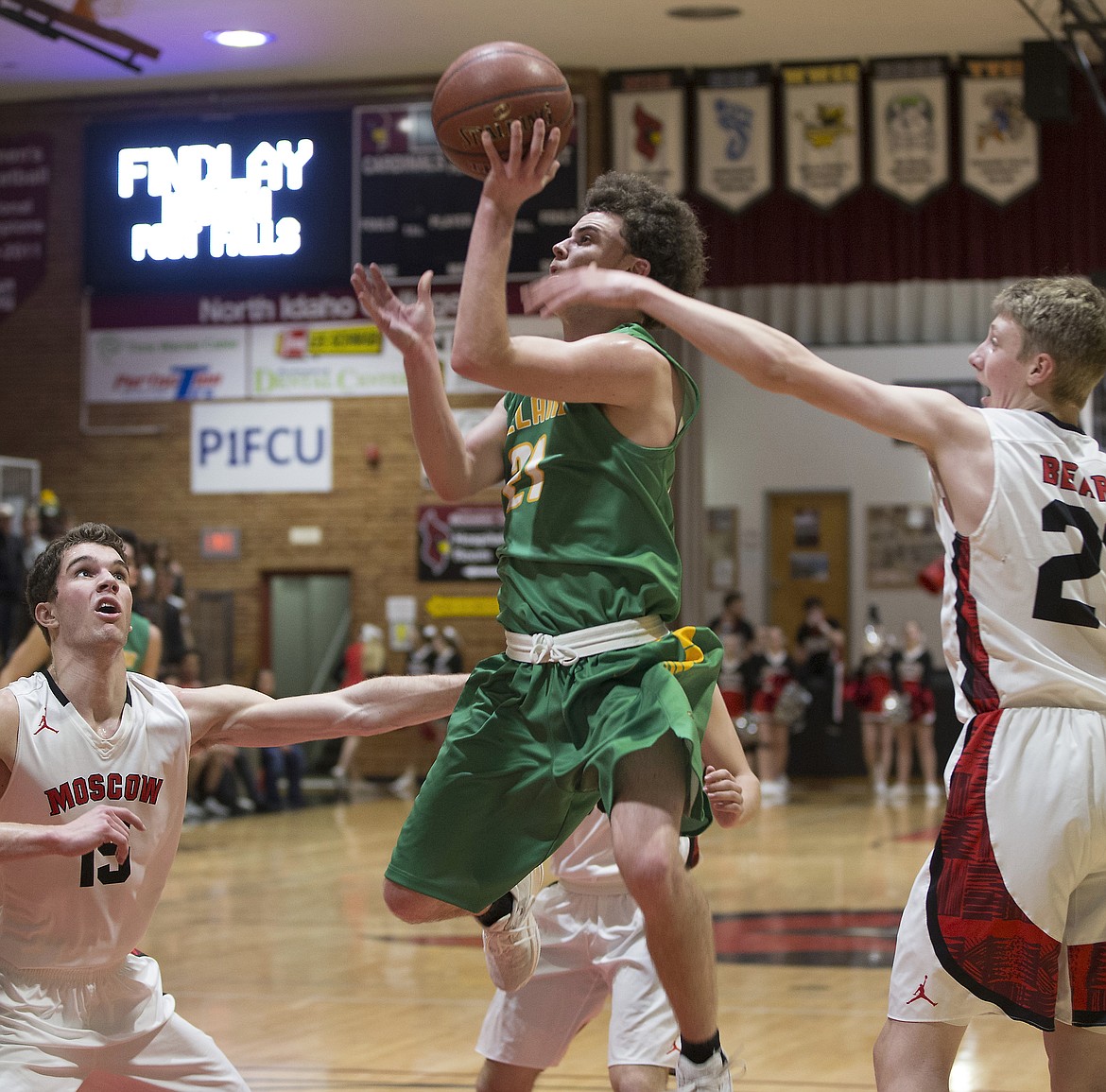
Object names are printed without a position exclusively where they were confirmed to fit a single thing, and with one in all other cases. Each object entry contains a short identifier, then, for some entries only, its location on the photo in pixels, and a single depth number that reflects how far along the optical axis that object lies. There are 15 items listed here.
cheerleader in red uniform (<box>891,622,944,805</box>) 15.07
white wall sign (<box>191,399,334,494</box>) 15.76
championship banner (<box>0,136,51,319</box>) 15.79
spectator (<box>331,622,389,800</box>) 15.03
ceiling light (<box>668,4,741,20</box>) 13.12
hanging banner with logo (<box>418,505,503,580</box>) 15.32
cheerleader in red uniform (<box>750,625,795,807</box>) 15.22
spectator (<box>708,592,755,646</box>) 15.74
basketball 3.17
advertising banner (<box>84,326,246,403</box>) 15.77
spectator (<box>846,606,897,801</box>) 15.10
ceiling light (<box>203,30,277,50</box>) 13.28
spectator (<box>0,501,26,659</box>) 12.36
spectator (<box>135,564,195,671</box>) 11.59
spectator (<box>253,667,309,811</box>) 13.66
